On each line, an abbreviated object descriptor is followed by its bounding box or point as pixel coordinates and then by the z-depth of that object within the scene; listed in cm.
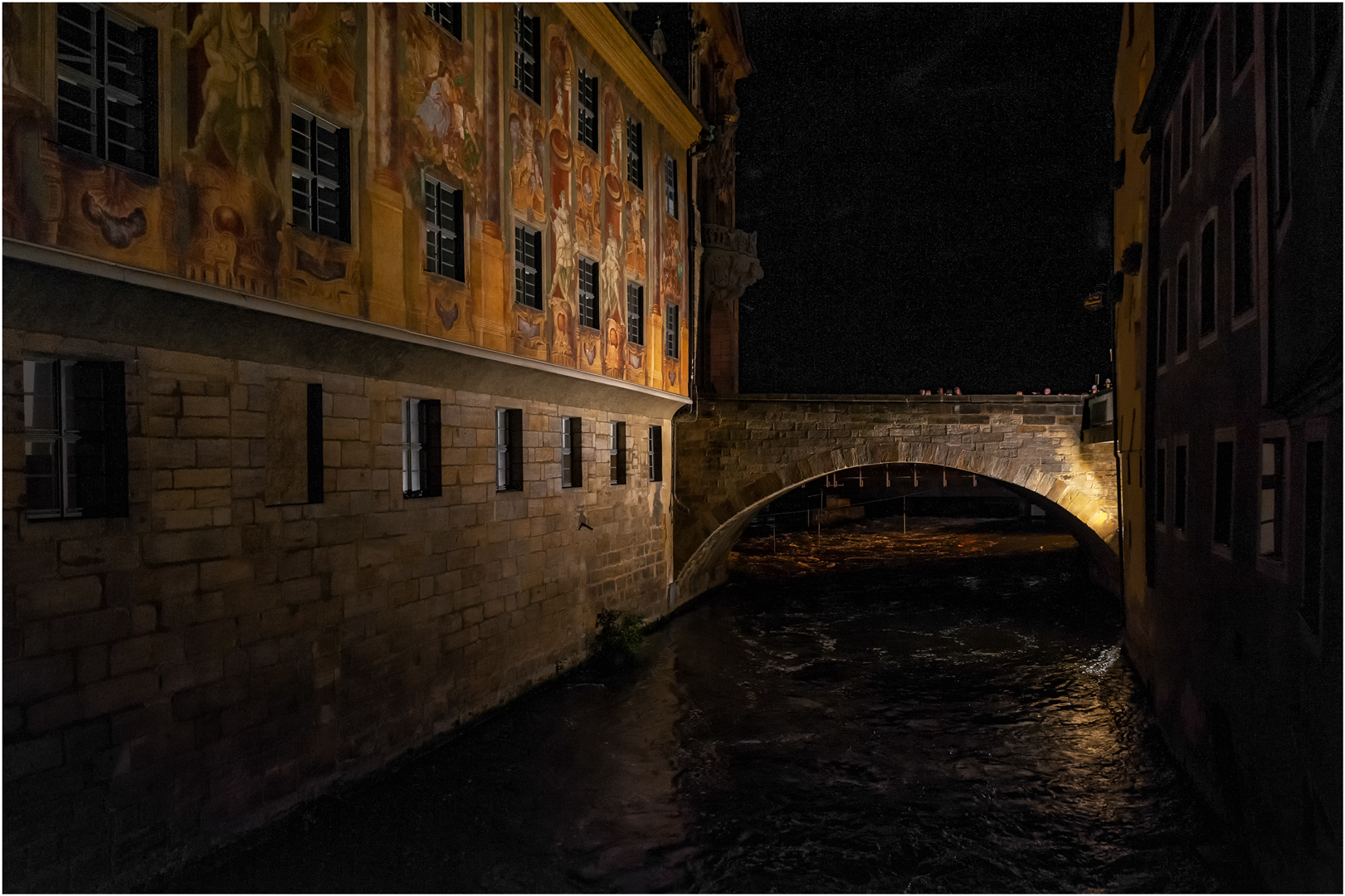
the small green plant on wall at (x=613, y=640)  1549
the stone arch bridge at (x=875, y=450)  1856
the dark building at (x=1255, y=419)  546
